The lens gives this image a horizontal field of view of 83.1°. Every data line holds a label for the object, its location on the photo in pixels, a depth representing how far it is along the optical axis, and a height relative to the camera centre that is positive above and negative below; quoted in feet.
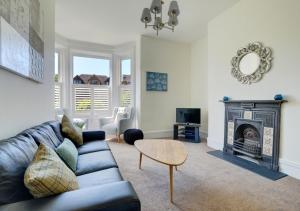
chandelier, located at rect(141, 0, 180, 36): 7.14 +3.92
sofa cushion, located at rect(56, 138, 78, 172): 5.36 -1.80
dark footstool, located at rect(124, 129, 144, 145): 13.37 -2.73
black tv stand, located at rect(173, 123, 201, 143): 14.43 -2.73
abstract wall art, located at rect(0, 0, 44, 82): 4.36 +1.94
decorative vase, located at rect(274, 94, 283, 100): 8.23 +0.27
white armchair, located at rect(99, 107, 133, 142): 14.43 -1.87
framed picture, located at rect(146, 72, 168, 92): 15.57 +1.84
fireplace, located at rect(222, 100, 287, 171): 8.63 -1.65
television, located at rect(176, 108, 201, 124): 14.63 -1.25
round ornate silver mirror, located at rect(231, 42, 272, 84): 9.09 +2.28
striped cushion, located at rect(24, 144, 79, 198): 3.03 -1.45
